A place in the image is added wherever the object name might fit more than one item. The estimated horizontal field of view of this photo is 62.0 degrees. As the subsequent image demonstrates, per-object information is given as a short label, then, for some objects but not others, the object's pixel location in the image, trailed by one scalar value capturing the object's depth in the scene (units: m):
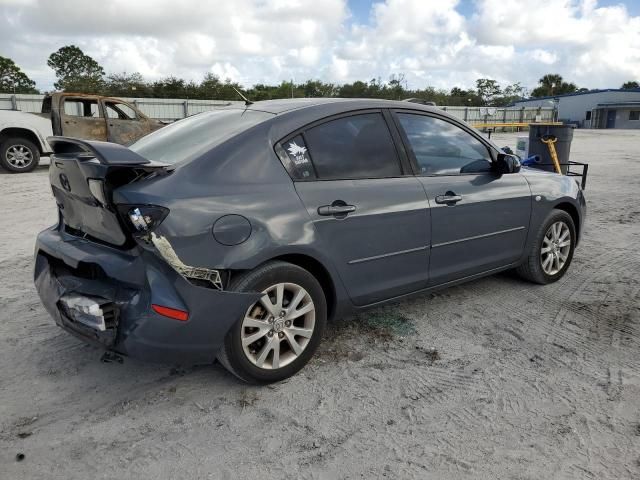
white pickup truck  11.35
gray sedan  2.65
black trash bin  8.65
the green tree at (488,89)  88.19
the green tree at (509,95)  87.11
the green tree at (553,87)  88.19
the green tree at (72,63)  64.21
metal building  58.20
